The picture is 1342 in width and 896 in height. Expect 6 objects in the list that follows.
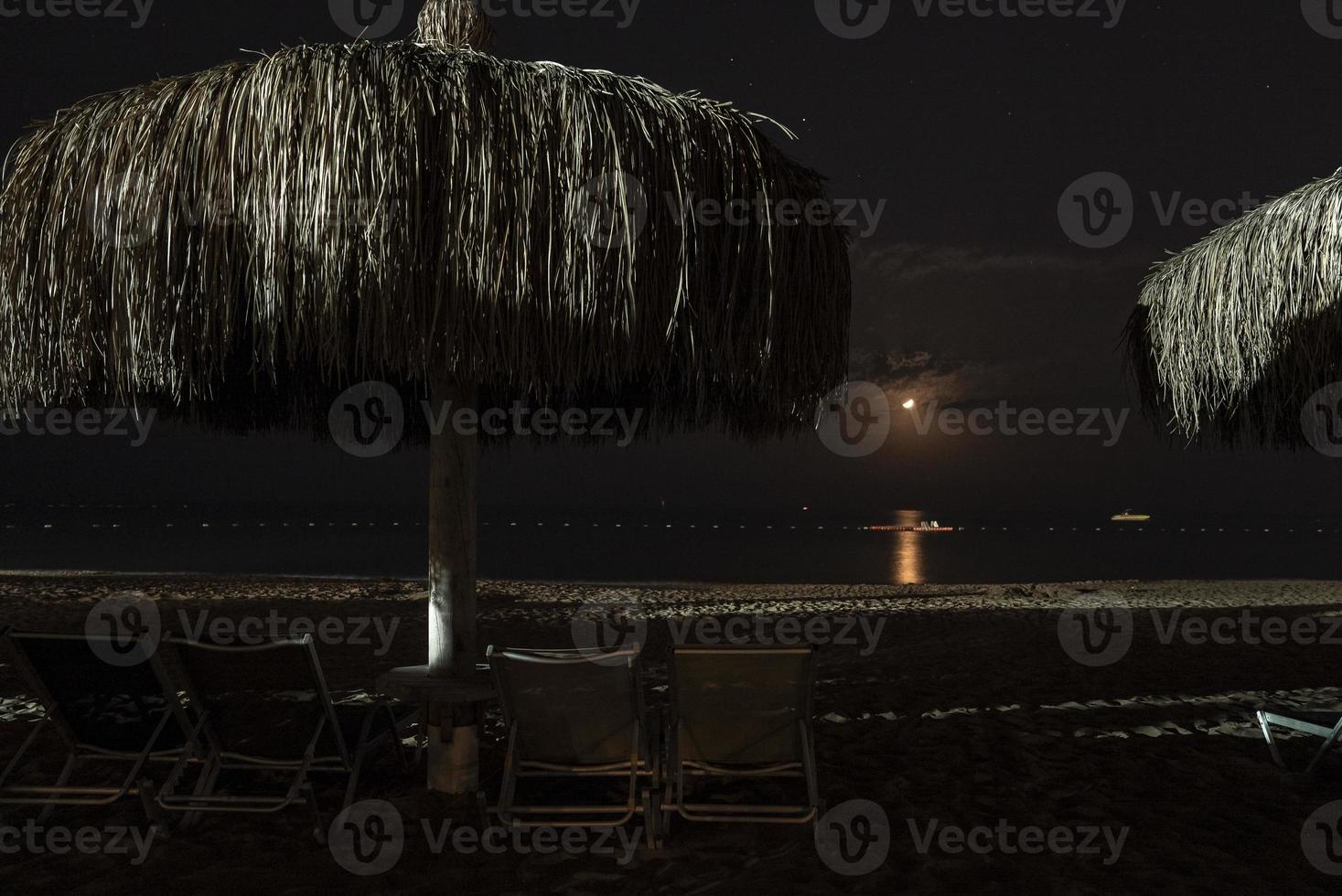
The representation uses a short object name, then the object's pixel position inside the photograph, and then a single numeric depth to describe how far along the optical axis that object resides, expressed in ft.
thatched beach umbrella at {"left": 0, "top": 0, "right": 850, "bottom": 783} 9.25
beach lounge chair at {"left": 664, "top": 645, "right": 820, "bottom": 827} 10.19
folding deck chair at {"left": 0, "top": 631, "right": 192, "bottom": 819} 10.14
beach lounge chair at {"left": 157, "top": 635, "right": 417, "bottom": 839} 10.00
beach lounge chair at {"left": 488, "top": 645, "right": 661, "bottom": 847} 10.02
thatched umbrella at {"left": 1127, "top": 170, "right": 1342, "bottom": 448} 13.70
